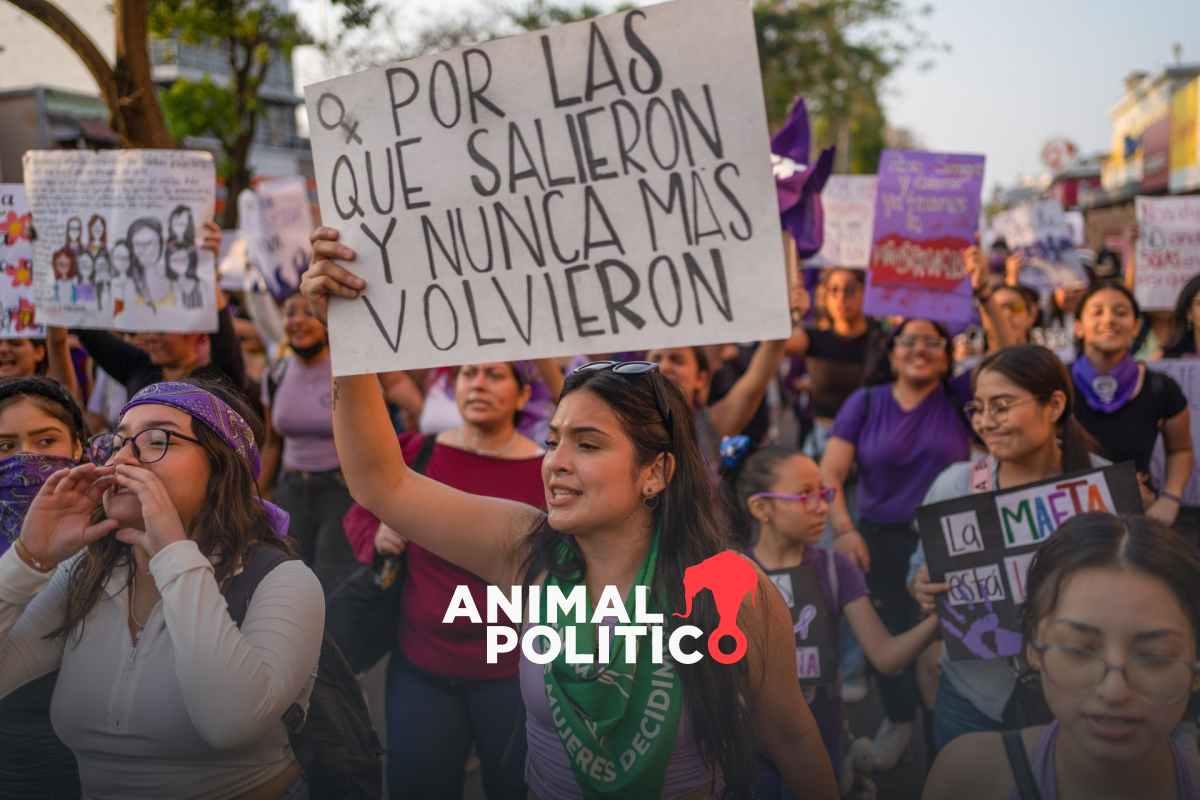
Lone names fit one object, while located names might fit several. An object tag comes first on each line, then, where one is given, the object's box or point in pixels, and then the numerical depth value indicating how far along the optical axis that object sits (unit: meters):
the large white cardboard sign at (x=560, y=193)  2.11
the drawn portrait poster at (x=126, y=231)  4.47
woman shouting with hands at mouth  2.05
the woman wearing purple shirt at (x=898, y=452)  4.48
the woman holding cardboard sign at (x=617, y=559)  2.17
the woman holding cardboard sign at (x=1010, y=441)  3.07
